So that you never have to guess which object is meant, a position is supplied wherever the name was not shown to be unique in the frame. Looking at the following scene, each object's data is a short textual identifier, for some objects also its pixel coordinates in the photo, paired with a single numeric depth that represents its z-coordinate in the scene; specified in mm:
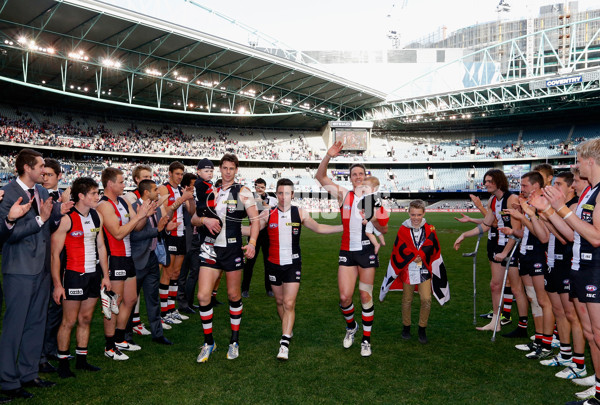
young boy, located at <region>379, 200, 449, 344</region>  6516
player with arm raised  6043
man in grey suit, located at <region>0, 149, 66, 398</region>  4406
